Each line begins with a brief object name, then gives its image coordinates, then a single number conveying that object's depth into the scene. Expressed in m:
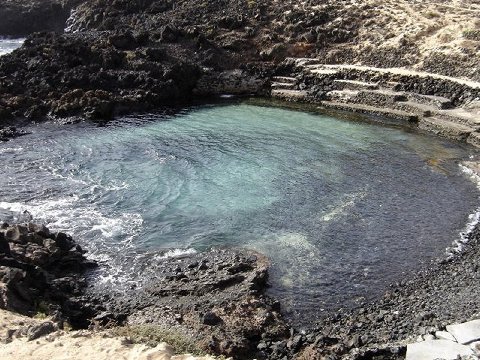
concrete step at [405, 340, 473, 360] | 11.96
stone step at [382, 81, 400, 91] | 35.62
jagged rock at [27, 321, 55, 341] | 11.96
